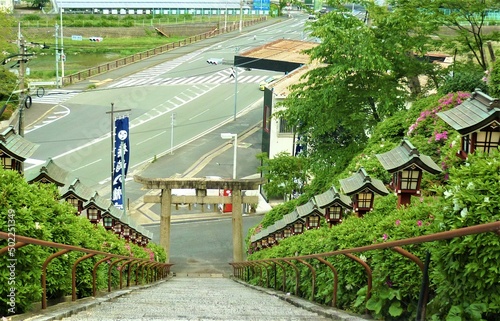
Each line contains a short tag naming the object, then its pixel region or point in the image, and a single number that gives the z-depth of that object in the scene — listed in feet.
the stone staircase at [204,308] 23.70
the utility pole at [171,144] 146.65
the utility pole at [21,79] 76.59
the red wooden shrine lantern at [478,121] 29.50
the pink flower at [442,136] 50.85
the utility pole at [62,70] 192.76
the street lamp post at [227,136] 107.11
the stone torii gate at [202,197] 97.56
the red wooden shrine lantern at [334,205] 45.75
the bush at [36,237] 21.94
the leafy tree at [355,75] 71.87
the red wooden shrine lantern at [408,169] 34.42
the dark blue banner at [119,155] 92.22
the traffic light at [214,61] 215.16
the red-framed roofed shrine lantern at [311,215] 55.01
